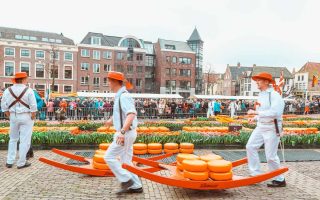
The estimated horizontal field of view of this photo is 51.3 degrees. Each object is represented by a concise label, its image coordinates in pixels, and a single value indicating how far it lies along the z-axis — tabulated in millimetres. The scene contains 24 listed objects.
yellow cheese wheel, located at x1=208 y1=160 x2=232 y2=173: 5699
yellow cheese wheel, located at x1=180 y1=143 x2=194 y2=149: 9312
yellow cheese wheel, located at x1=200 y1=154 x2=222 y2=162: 6141
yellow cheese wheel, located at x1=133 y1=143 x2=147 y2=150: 9172
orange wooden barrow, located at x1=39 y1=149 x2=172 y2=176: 6676
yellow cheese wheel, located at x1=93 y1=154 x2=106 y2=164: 6853
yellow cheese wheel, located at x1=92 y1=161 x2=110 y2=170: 6914
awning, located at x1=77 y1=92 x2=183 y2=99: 37291
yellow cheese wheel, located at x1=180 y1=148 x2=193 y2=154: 9320
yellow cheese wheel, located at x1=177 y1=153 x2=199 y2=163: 6189
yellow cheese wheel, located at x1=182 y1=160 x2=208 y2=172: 5684
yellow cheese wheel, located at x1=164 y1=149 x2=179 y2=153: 9195
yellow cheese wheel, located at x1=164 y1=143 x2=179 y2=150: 9195
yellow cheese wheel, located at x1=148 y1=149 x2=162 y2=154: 9383
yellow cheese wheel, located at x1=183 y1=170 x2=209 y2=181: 5668
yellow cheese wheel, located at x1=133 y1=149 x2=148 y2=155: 9211
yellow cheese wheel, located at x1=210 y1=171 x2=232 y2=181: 5715
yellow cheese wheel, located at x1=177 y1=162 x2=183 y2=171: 6109
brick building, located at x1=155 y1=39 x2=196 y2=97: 75125
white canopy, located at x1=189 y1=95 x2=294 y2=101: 44525
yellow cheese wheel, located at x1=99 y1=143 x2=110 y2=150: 8190
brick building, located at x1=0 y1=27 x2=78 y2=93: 61188
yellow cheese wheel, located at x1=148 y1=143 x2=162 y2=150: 9328
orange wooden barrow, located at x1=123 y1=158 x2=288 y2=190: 5621
